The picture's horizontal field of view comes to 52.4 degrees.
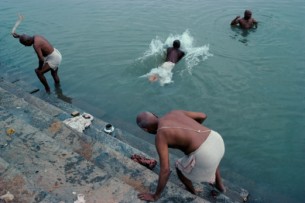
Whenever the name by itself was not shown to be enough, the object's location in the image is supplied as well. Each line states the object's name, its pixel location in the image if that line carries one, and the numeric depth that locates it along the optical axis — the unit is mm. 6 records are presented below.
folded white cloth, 5890
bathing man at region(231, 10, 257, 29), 11117
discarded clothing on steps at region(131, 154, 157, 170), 4934
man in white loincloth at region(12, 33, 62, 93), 7495
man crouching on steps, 3639
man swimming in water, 8391
